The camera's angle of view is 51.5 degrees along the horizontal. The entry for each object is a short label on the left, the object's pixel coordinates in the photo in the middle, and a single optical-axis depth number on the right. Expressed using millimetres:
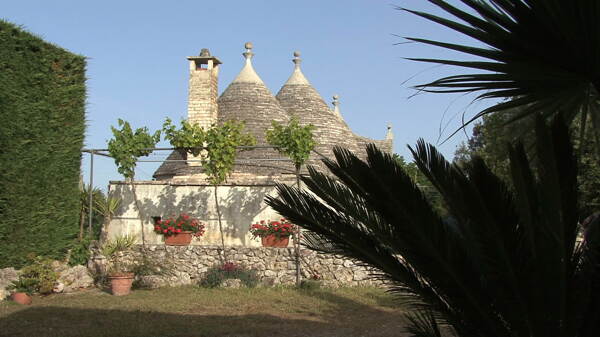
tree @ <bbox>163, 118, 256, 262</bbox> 15789
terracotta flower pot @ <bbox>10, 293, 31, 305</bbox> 12055
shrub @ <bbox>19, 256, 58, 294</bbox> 12761
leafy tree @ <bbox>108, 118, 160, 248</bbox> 16031
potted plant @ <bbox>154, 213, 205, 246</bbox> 15961
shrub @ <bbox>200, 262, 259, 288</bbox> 13953
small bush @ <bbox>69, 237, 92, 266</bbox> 15031
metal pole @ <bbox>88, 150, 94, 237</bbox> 15484
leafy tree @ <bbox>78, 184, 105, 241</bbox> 15730
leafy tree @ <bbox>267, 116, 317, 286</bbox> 14859
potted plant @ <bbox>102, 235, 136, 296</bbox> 13156
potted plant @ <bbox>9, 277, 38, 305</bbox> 12648
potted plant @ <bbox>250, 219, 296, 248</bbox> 15609
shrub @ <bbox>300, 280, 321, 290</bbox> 13914
